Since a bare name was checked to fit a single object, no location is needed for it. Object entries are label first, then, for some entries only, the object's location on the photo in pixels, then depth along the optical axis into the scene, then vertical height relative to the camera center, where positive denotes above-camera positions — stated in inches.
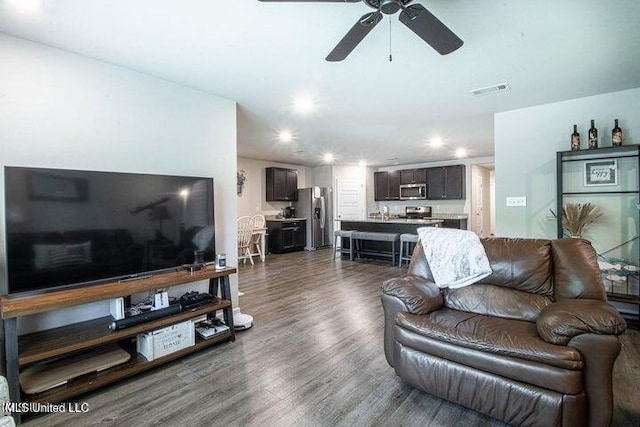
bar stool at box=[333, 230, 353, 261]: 265.4 -26.1
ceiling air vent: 119.6 +45.7
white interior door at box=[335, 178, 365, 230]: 348.2 +8.2
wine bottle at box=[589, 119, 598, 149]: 129.0 +26.9
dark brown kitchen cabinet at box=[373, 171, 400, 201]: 346.0 +22.9
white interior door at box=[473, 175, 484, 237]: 312.3 -0.6
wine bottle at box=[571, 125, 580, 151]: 132.1 +26.0
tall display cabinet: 127.4 +0.2
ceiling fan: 58.3 +37.2
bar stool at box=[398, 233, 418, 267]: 232.1 -30.8
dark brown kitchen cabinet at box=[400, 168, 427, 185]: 323.4 +31.0
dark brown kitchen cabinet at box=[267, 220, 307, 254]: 305.6 -28.7
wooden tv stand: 69.8 -33.0
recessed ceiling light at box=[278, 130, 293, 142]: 192.1 +47.2
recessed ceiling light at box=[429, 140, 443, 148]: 214.3 +45.7
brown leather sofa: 59.8 -29.9
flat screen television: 76.2 -4.3
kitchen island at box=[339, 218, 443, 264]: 243.0 -18.1
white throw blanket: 91.0 -16.9
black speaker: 85.3 -31.4
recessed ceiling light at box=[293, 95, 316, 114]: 131.8 +46.7
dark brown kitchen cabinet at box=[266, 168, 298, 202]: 310.8 +24.0
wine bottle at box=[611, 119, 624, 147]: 125.0 +26.3
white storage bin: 91.1 -40.1
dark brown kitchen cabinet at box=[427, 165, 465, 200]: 299.9 +21.5
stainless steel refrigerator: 327.6 -5.8
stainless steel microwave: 322.0 +14.2
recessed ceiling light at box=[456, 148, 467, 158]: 256.0 +44.8
